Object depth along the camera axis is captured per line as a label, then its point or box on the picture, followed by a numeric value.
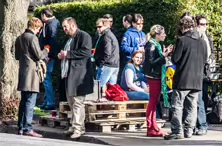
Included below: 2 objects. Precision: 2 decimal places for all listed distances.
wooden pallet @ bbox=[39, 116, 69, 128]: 12.47
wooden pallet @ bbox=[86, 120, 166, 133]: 11.84
